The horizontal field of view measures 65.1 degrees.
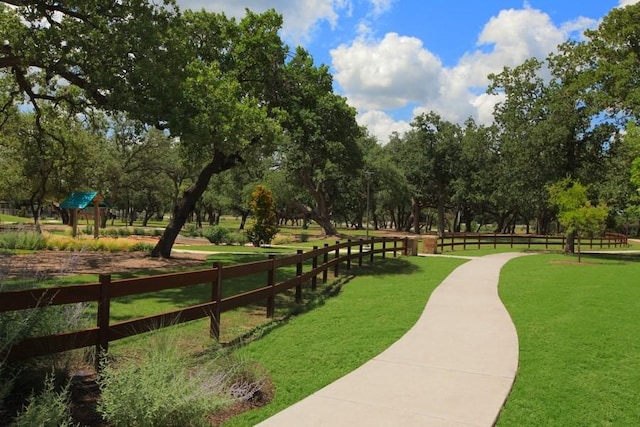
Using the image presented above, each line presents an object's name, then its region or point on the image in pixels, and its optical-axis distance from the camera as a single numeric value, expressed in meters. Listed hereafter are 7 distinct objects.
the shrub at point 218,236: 33.84
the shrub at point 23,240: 19.30
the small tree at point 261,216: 31.91
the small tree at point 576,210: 24.62
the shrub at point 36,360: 3.40
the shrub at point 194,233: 38.63
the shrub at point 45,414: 3.26
